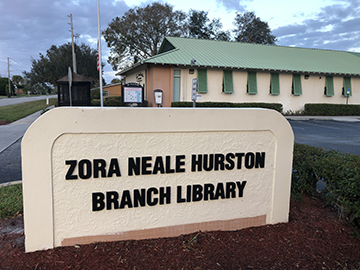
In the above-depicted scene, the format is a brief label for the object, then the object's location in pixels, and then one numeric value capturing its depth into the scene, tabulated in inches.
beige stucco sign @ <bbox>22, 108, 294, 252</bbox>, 114.0
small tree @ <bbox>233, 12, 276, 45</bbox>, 1926.7
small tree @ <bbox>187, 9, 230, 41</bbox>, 1785.3
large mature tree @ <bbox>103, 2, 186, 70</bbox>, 1486.2
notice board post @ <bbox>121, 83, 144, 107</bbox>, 668.1
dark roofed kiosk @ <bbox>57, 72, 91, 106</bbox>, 694.5
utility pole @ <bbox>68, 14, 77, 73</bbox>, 1375.5
